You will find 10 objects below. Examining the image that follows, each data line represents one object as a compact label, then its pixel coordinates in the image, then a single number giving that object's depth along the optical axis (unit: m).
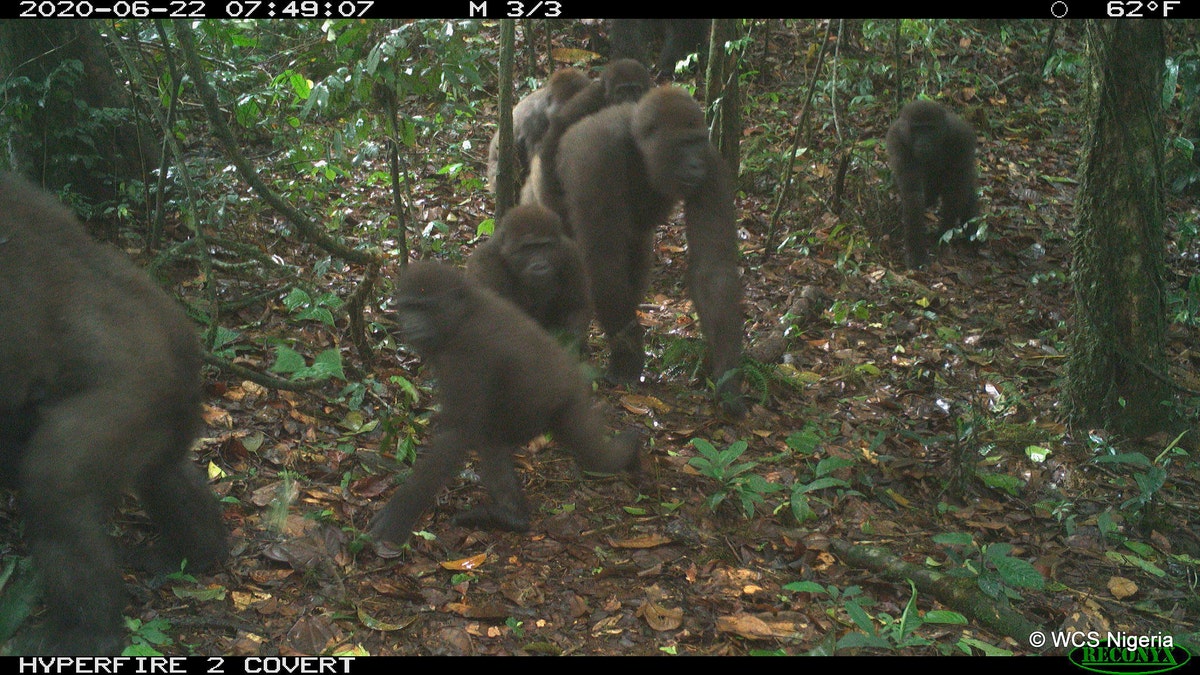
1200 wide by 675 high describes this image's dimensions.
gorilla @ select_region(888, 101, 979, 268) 9.00
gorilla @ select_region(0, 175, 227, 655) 3.60
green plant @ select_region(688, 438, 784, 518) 5.21
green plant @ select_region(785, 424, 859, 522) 5.16
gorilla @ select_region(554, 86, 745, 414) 6.23
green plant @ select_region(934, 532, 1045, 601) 4.48
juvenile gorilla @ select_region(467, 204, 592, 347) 5.81
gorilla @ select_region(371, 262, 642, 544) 4.54
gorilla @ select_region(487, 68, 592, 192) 8.73
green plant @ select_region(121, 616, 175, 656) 3.66
